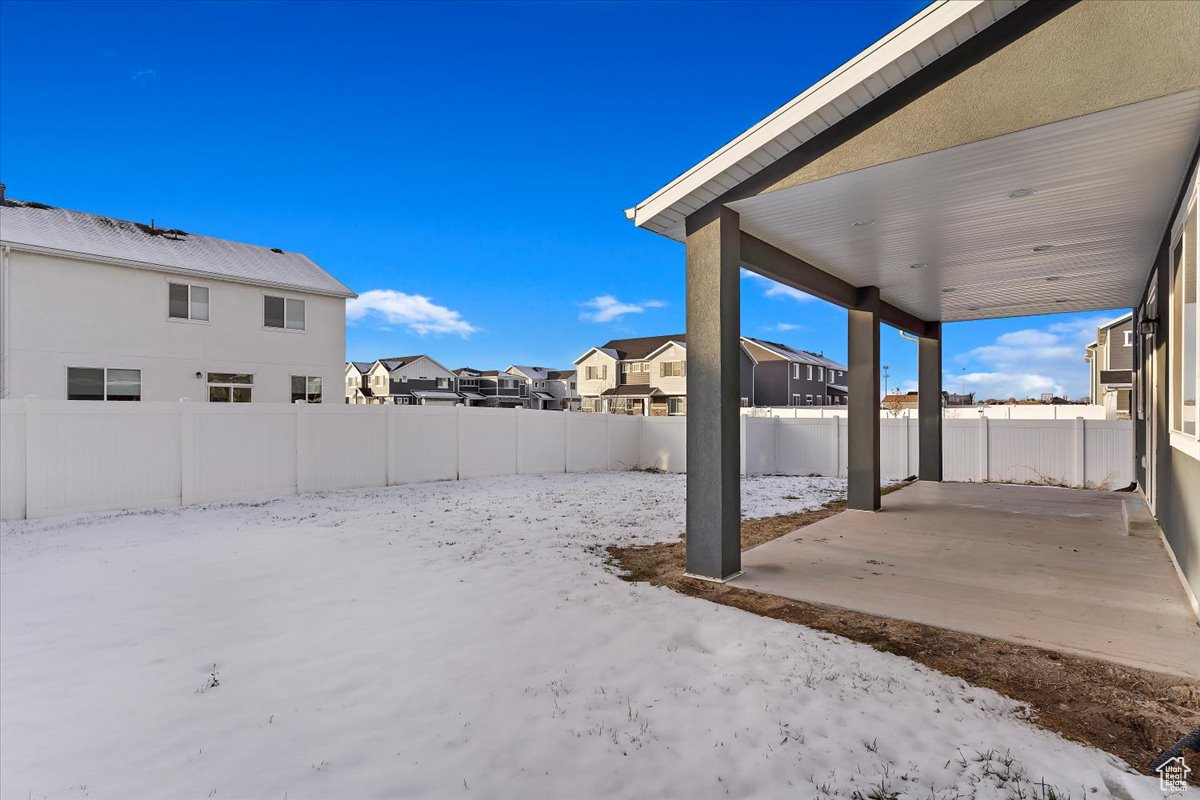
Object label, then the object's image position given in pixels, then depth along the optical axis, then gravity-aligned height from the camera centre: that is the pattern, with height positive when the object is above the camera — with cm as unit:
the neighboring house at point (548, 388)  5462 +101
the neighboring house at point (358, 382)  4463 +148
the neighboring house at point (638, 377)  3662 +139
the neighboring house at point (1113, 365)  1950 +127
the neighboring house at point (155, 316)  1256 +208
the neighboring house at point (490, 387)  4834 +102
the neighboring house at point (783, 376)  3650 +131
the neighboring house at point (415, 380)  4331 +146
